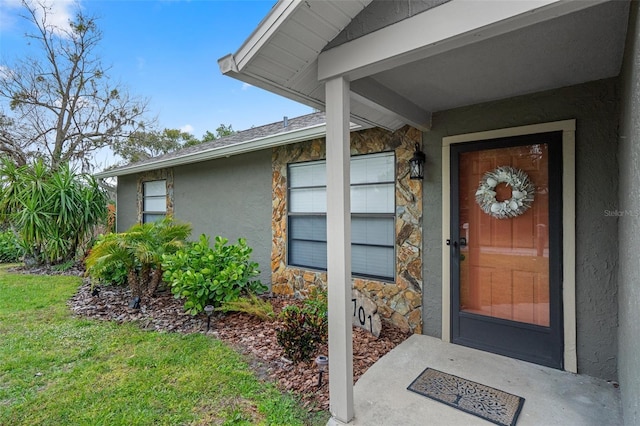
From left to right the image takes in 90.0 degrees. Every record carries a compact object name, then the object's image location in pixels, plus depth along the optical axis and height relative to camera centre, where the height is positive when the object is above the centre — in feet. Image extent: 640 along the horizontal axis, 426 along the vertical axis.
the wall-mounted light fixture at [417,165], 11.85 +1.82
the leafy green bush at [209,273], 13.28 -2.48
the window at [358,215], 13.46 -0.04
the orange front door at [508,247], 9.73 -1.10
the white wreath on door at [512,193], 10.05 +0.66
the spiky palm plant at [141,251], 15.10 -1.72
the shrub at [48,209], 23.32 +0.48
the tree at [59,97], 41.50 +16.71
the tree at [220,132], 75.47 +20.10
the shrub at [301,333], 10.07 -3.84
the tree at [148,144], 52.24 +12.66
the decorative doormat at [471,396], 7.41 -4.63
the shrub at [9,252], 29.76 -3.40
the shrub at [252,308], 12.98 -3.81
